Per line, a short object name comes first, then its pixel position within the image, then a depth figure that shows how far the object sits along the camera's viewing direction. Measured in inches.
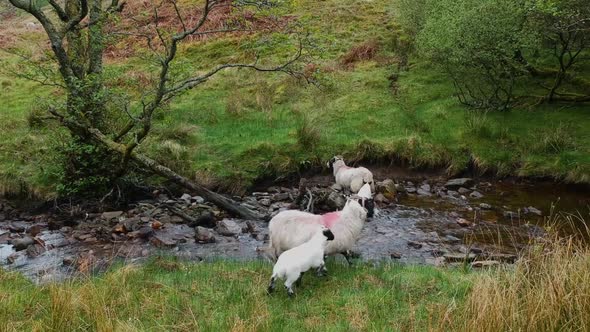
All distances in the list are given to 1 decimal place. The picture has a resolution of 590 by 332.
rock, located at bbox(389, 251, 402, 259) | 451.8
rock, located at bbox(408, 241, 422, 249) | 484.4
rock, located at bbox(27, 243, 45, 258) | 450.0
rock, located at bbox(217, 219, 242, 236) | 512.6
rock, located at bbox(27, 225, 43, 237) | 508.1
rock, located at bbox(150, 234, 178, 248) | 479.2
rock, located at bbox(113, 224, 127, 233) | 507.5
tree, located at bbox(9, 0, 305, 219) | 499.0
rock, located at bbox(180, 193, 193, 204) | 596.4
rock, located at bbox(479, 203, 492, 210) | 594.0
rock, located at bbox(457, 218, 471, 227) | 549.0
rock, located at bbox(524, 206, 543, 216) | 579.0
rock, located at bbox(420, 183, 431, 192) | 653.9
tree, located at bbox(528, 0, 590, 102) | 623.8
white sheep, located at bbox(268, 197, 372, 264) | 370.3
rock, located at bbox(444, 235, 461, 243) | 505.7
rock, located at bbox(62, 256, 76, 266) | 421.5
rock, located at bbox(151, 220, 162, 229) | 525.0
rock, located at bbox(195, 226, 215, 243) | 494.0
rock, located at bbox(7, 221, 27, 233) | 519.3
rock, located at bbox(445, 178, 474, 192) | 655.1
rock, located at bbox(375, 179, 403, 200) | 629.9
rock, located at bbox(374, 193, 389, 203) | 613.0
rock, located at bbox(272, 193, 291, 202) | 608.7
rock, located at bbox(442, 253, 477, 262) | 440.1
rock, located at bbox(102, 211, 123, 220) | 543.5
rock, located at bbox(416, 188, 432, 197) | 642.2
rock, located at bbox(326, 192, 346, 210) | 582.4
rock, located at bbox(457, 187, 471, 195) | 637.8
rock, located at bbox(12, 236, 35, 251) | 464.8
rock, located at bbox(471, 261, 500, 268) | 376.1
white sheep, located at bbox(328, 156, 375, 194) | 571.8
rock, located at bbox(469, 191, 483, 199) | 626.8
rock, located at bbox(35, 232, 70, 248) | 474.1
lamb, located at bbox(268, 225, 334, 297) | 300.8
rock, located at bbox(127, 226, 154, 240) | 498.0
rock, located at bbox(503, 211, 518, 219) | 570.9
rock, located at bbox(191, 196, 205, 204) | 599.9
